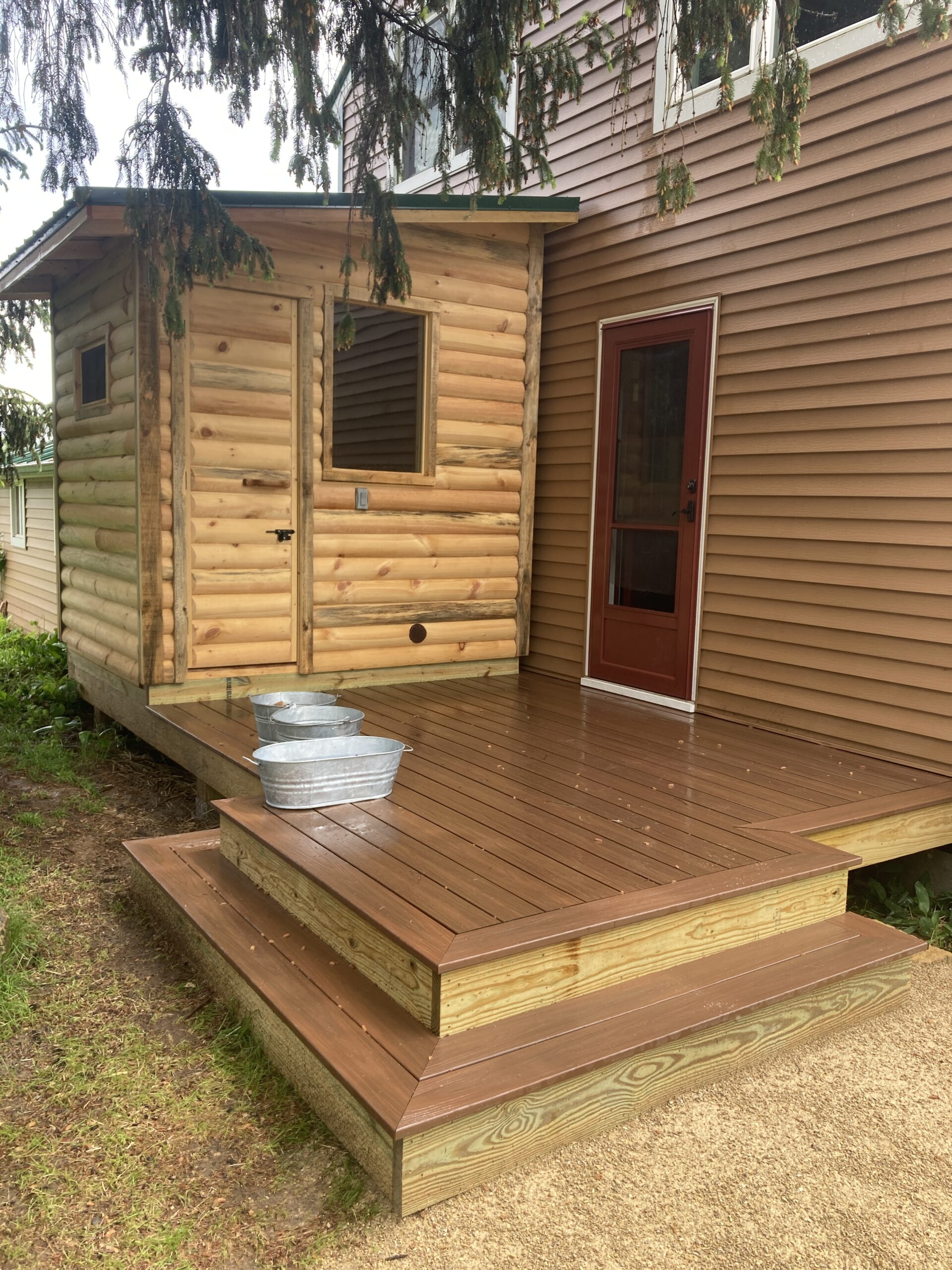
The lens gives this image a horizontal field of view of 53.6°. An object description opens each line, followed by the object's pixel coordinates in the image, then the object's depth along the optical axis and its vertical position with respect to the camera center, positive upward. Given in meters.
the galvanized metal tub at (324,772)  3.15 -0.89
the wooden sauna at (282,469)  4.68 +0.22
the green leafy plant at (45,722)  5.20 -1.40
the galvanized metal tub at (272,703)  3.74 -0.82
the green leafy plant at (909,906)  3.68 -1.56
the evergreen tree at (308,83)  3.12 +1.50
